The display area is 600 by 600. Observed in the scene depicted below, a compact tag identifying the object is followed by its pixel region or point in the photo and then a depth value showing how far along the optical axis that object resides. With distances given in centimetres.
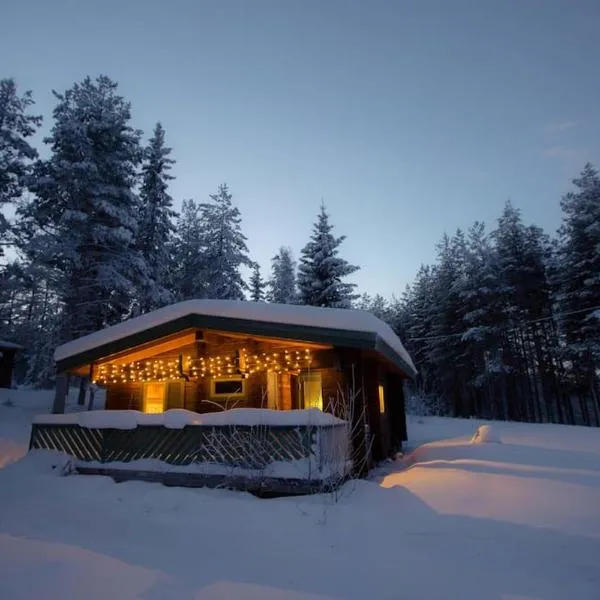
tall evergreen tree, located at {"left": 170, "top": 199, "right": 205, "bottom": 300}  2578
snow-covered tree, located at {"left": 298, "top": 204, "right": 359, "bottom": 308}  2552
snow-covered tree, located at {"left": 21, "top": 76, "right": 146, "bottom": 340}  1767
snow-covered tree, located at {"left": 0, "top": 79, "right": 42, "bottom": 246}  1827
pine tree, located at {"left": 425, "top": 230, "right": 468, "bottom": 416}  3062
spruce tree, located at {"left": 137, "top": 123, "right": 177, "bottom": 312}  2072
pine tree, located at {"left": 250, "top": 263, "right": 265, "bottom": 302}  3756
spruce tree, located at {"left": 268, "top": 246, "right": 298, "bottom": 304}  3894
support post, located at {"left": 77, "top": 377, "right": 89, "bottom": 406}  1877
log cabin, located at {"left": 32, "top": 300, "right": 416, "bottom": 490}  912
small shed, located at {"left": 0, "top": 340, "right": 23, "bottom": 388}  2345
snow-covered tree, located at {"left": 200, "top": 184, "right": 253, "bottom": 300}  2608
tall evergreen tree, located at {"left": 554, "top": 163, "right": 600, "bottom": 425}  2169
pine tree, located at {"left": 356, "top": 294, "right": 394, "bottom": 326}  4552
